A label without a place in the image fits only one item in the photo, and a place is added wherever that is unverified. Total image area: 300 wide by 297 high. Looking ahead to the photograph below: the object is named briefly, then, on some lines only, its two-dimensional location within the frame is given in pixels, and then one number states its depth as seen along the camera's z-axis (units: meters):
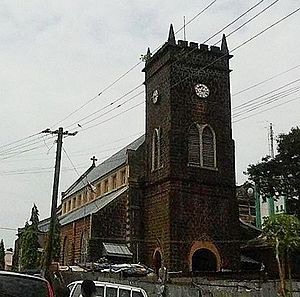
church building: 36.22
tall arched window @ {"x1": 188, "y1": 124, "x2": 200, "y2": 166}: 37.44
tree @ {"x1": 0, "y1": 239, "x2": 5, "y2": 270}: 61.57
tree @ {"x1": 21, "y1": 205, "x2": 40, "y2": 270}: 45.75
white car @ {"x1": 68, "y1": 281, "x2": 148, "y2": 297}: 16.48
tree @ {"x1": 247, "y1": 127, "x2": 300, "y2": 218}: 38.00
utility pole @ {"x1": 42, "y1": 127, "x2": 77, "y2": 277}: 28.48
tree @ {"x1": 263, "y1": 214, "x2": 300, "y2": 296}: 27.36
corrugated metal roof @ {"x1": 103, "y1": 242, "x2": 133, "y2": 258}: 38.72
